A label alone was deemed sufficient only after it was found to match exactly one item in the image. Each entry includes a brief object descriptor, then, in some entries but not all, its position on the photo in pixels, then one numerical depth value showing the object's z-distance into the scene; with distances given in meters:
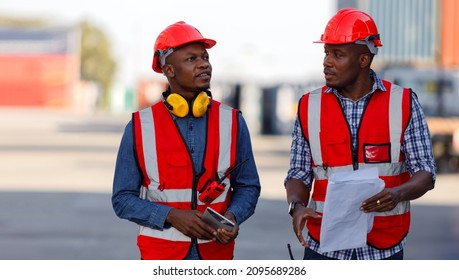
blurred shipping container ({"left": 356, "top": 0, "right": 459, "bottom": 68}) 37.53
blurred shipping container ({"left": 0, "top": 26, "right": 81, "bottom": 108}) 104.50
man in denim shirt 4.55
